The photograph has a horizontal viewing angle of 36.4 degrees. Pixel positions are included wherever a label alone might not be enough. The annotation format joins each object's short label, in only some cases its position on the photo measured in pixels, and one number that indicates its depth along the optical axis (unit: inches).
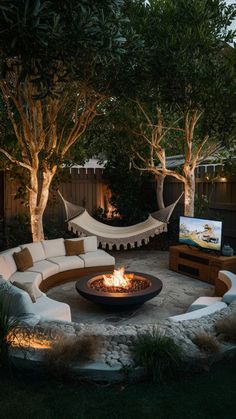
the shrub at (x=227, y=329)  130.2
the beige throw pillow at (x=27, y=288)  157.2
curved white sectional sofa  140.2
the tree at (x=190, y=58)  194.7
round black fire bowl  177.8
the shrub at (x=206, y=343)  122.4
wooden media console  231.5
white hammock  281.7
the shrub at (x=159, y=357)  112.8
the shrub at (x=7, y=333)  116.3
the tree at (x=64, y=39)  90.2
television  236.2
